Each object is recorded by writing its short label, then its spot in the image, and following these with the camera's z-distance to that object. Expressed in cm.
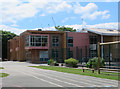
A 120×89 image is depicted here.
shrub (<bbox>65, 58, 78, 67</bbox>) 3026
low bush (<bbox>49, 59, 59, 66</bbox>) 3616
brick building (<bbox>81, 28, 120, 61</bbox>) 4906
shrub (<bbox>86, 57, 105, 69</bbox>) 2329
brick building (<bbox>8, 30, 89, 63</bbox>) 4896
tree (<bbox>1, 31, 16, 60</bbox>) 7925
